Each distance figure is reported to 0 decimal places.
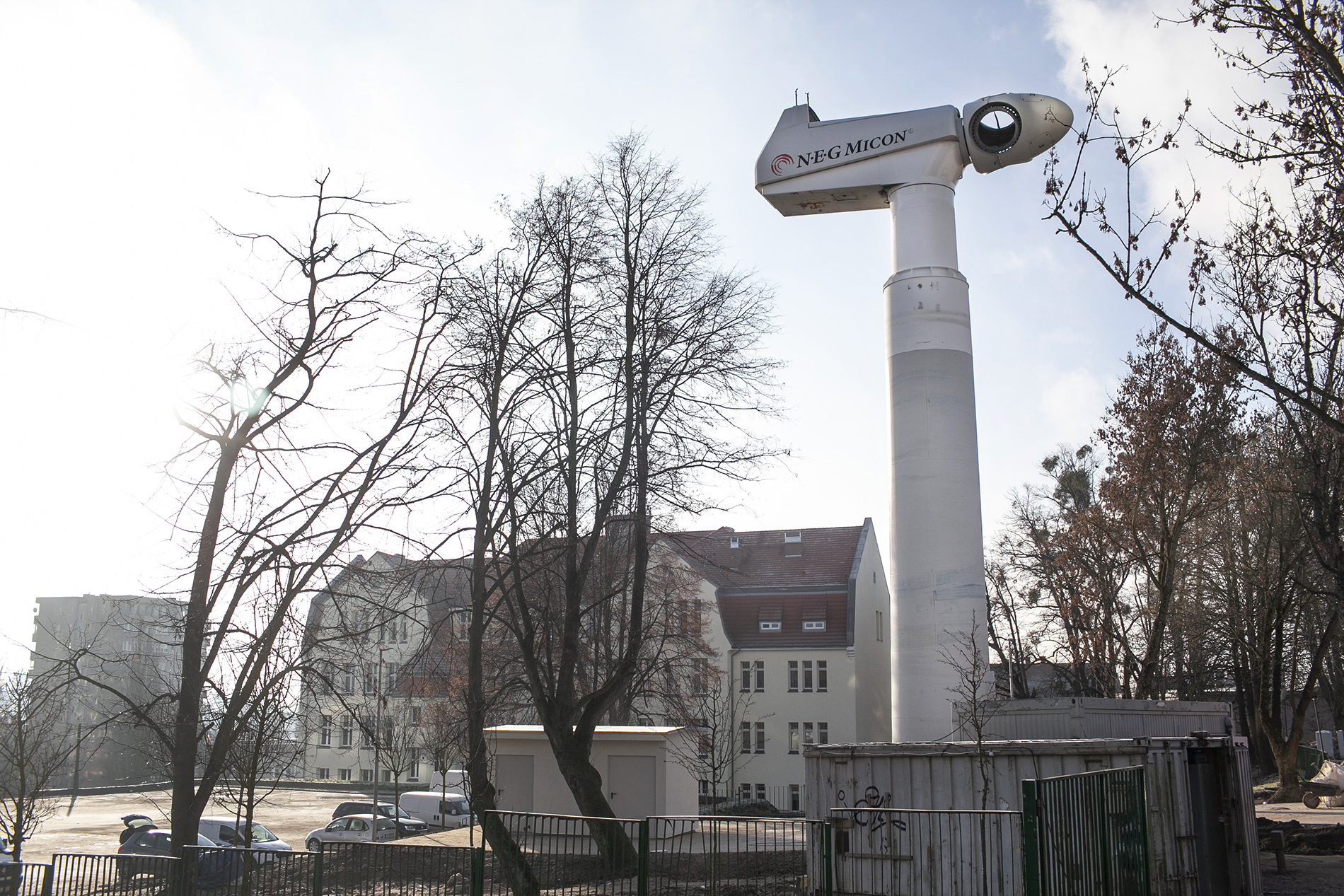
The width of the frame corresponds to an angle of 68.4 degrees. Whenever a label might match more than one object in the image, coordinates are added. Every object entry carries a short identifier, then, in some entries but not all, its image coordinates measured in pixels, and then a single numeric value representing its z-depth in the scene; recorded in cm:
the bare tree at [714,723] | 3117
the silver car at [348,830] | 3500
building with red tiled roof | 4631
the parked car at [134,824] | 3193
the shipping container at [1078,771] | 1330
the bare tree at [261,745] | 1411
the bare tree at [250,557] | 1126
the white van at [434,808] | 4291
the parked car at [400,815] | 3844
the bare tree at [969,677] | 2058
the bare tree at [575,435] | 1889
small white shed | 2833
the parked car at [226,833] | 3114
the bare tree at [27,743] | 1443
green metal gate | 859
